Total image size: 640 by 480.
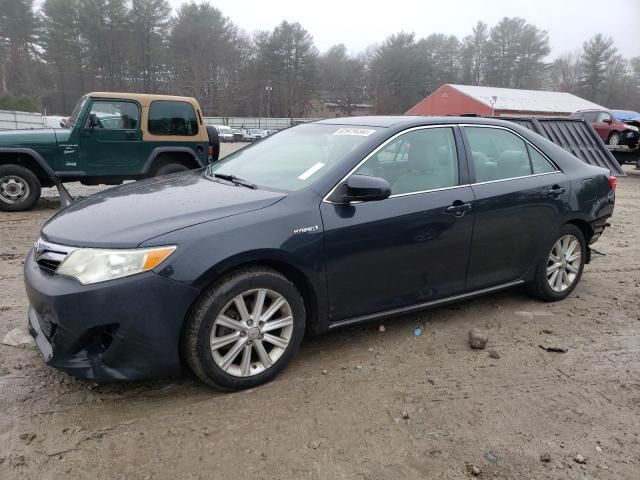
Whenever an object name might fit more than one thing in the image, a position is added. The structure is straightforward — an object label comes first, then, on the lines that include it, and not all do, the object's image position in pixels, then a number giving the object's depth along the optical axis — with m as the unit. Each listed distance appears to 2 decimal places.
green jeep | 8.36
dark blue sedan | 2.64
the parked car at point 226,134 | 44.50
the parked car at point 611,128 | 16.69
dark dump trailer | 8.29
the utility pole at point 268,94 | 71.99
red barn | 49.22
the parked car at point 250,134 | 48.87
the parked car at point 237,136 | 47.49
